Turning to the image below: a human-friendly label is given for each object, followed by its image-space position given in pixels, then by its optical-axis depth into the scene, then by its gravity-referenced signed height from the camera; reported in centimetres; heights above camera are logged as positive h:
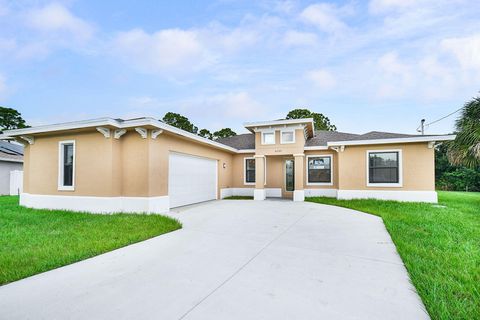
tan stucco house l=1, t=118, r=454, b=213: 805 +8
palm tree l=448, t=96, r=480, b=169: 921 +113
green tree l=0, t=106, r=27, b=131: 2802 +595
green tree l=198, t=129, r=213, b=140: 3237 +471
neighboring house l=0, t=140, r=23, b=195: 1538 -7
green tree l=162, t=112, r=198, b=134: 3033 +613
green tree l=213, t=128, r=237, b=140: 3259 +474
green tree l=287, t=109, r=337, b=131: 2923 +630
